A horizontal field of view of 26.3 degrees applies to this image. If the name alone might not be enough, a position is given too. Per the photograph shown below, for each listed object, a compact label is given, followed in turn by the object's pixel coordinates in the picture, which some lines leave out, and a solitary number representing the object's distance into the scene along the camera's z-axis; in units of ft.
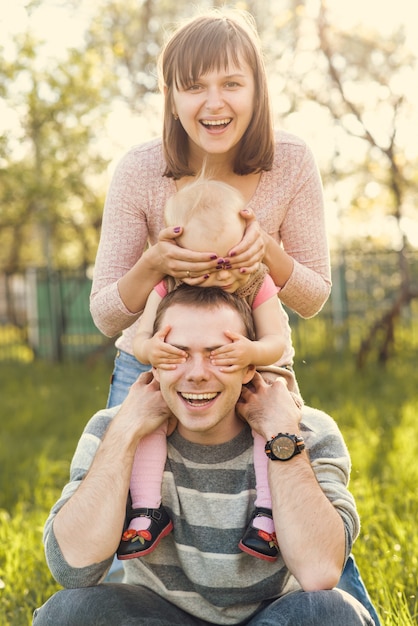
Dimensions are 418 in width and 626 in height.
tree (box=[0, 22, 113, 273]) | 40.52
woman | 9.90
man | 8.57
